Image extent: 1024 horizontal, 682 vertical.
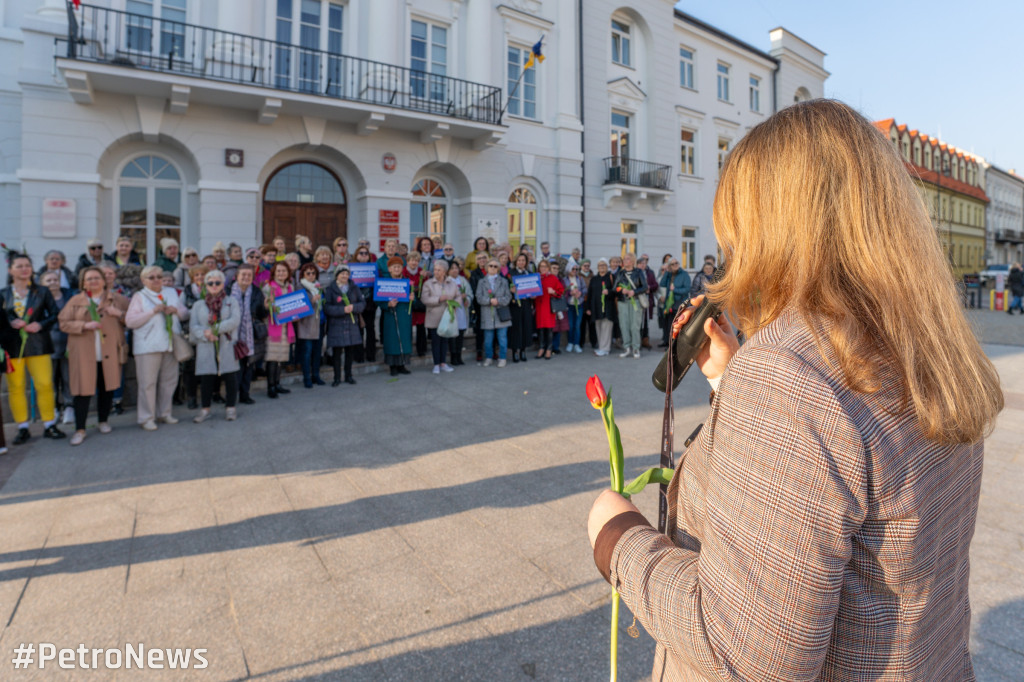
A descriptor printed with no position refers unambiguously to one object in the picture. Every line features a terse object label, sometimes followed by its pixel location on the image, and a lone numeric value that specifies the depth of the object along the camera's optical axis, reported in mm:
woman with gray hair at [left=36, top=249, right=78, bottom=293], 7260
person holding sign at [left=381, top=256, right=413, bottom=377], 10117
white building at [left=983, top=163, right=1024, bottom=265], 61062
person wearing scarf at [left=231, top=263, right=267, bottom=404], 7852
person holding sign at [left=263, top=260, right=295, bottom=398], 8531
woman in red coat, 12219
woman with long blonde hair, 852
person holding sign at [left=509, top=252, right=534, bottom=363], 11734
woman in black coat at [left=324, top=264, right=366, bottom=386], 9414
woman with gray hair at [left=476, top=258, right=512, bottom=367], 11102
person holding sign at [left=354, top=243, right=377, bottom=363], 10445
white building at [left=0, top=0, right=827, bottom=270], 11383
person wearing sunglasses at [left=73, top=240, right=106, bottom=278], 8359
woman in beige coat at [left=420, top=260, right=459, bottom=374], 10469
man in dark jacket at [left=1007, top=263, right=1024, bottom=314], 24281
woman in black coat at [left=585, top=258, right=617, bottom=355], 12516
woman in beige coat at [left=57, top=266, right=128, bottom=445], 6434
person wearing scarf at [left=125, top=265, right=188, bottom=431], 6887
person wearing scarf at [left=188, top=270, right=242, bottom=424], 7277
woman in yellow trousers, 6484
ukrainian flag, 14930
